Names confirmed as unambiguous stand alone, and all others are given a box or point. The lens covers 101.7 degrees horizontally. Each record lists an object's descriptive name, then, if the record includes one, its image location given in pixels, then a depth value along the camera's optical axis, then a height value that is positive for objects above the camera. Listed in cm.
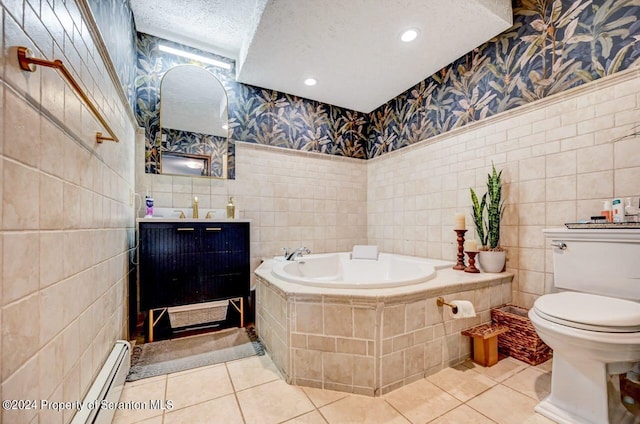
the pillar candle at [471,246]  206 -26
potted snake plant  204 -8
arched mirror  246 +90
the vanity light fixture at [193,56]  247 +157
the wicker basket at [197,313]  212 -84
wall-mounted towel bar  62 +38
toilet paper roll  160 -60
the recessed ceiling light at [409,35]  206 +144
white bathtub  235 -53
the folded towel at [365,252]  276 -42
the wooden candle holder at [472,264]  206 -41
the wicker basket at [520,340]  170 -86
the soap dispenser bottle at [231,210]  253 +4
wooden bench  168 -86
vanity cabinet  199 -39
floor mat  169 -100
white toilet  107 -47
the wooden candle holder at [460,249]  219 -31
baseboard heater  96 -76
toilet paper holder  161 -57
